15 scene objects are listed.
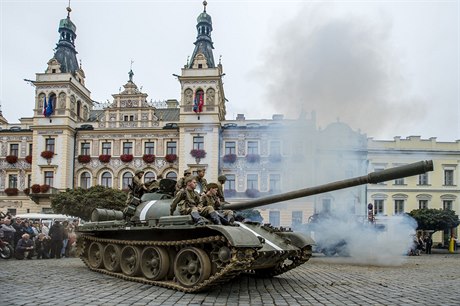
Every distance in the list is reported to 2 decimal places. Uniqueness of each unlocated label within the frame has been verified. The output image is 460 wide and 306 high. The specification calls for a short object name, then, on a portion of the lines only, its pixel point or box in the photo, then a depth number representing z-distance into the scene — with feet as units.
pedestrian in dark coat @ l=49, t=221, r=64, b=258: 59.41
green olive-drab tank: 27.99
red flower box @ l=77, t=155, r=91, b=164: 144.05
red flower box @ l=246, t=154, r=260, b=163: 138.51
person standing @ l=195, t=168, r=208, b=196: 37.76
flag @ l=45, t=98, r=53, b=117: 142.51
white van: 92.32
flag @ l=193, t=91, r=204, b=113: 137.49
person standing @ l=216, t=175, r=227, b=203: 38.09
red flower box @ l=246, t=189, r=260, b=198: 133.93
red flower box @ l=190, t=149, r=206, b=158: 137.18
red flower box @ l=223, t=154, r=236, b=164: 139.29
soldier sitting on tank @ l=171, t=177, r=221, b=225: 30.45
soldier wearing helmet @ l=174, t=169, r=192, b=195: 34.13
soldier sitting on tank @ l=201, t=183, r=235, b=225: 31.12
